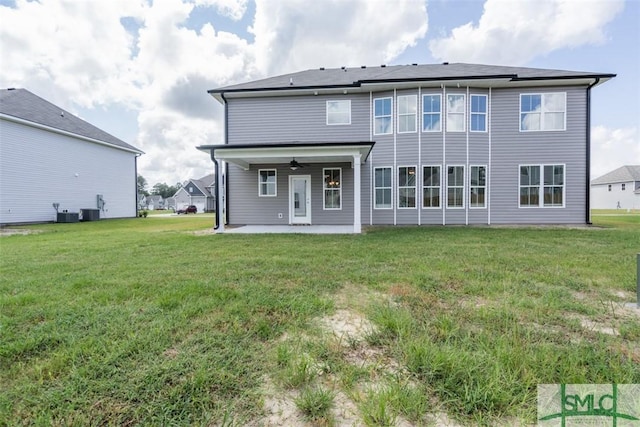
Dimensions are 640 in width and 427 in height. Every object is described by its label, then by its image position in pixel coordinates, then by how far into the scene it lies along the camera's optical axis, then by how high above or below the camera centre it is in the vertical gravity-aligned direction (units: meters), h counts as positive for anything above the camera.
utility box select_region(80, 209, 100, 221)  16.81 -0.29
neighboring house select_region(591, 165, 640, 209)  32.06 +2.15
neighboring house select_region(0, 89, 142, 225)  13.46 +2.72
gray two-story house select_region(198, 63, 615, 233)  11.38 +2.64
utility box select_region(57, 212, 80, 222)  15.35 -0.42
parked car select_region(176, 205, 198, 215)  38.91 -0.16
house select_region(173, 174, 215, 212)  43.86 +2.15
